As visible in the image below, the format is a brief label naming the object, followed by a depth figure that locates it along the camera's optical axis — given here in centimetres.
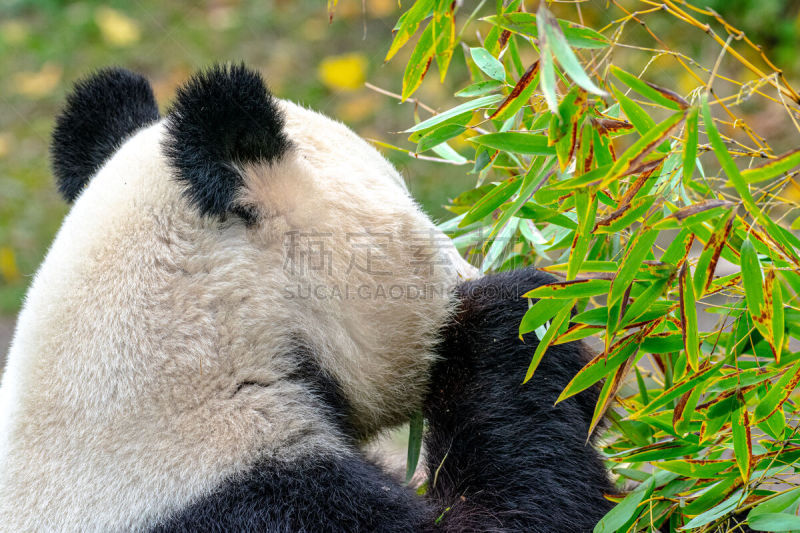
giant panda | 499
